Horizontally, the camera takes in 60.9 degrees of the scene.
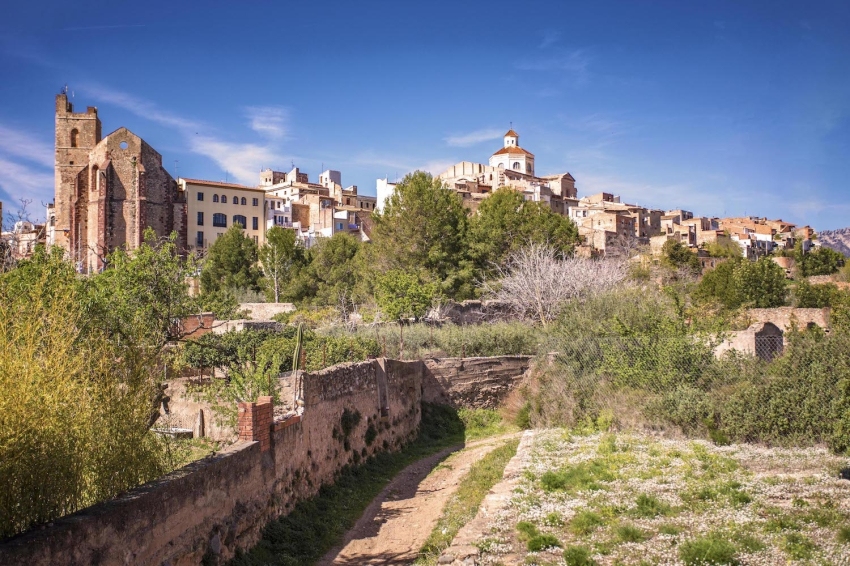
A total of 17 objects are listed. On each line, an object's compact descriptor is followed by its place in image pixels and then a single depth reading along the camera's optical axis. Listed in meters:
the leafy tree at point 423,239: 37.69
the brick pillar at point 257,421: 10.11
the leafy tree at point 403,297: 28.12
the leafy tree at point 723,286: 39.92
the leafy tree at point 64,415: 6.22
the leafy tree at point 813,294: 39.75
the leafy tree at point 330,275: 47.78
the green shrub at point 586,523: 9.30
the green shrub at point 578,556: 8.06
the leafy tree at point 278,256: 55.59
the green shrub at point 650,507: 9.71
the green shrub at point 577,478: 11.65
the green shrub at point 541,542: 8.65
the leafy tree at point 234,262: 56.47
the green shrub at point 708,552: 7.68
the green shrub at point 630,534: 8.74
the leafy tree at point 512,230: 40.19
